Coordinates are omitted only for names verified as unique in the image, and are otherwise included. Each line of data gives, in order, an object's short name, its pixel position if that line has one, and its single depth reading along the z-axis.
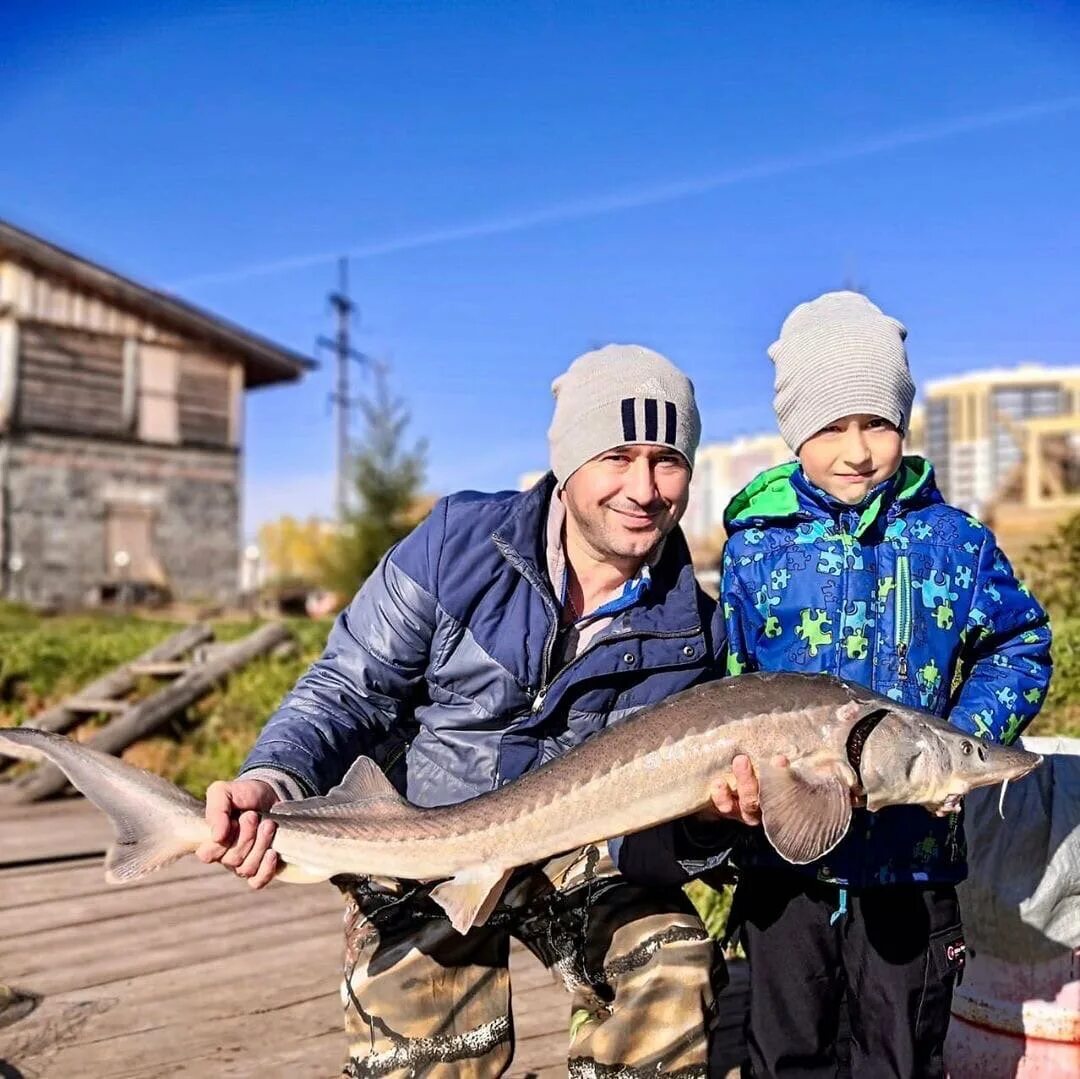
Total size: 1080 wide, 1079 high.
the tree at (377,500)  20.20
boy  2.88
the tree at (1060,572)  6.54
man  2.96
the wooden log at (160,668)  9.65
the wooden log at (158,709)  8.43
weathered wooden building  22.59
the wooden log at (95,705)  9.34
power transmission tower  38.16
